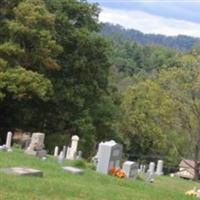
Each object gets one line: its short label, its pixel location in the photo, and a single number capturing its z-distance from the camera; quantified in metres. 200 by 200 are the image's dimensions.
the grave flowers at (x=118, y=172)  17.85
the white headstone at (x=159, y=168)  30.67
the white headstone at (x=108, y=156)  18.41
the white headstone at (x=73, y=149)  26.02
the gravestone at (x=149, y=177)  20.87
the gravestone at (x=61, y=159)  18.77
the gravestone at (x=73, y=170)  15.08
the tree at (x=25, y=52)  31.66
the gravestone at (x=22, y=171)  12.45
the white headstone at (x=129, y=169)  19.12
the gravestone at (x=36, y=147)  20.64
